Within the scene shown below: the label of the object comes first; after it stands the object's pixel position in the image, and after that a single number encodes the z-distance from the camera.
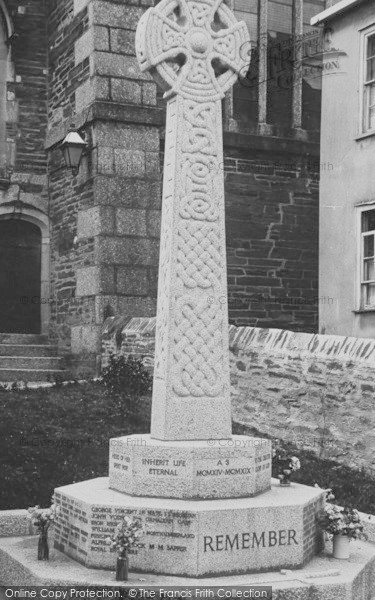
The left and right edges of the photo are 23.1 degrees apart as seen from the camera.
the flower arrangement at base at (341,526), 6.07
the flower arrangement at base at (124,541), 5.40
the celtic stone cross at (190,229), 6.22
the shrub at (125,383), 11.17
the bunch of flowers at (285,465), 6.59
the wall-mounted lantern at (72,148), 14.32
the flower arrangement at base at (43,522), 5.96
